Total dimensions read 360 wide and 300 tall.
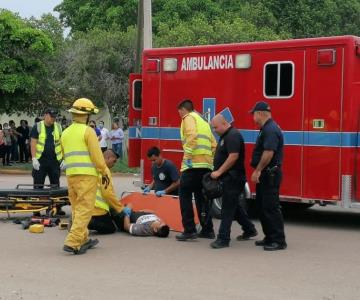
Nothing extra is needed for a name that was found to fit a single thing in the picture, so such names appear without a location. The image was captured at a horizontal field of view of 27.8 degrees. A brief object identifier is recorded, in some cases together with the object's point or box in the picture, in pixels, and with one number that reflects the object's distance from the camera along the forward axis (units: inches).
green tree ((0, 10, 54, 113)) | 943.7
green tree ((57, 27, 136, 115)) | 1254.9
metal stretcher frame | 440.1
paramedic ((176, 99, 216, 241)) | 377.7
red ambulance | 407.8
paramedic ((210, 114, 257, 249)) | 351.6
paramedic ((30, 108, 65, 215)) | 471.2
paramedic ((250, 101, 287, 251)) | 349.7
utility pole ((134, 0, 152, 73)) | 820.6
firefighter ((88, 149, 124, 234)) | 386.3
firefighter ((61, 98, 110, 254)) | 335.3
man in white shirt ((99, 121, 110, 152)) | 919.0
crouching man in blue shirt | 424.8
